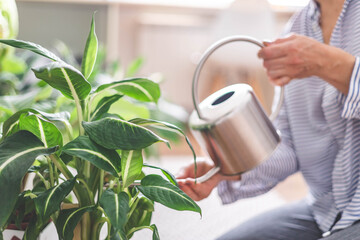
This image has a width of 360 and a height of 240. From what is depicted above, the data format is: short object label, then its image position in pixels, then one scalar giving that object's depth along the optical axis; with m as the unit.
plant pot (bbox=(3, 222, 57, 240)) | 0.78
